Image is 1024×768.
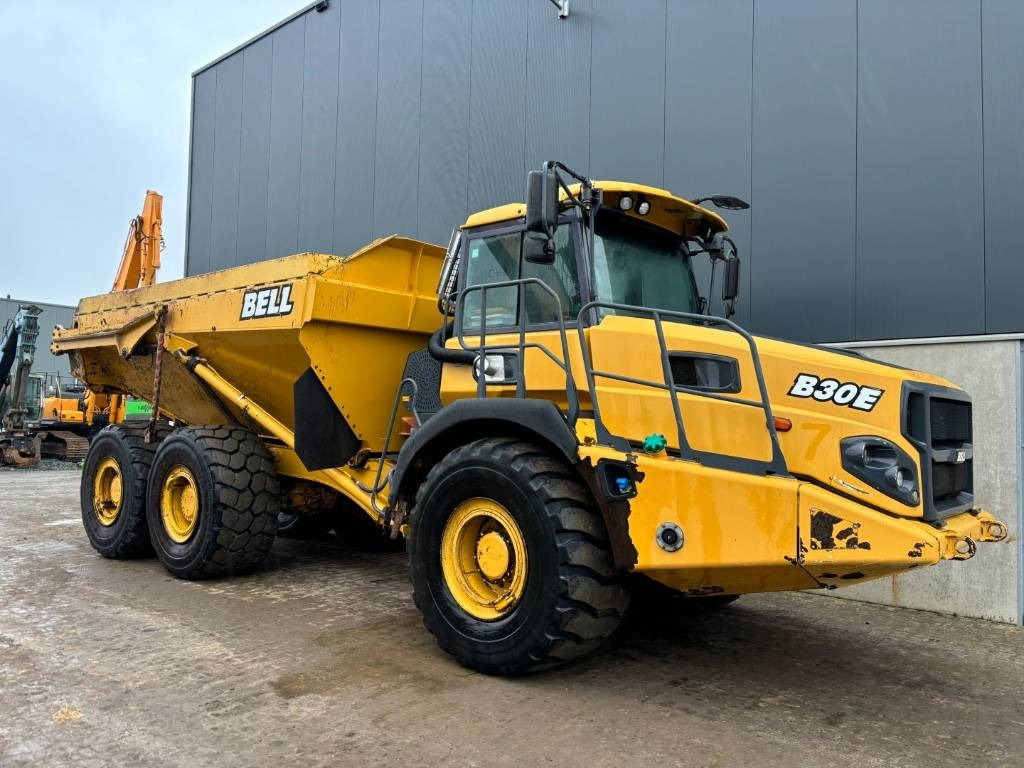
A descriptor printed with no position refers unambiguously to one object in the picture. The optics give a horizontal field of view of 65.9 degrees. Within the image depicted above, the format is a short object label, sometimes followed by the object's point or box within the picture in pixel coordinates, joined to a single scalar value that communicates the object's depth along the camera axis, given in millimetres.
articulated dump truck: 3613
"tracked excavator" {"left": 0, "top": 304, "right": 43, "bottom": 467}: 16844
